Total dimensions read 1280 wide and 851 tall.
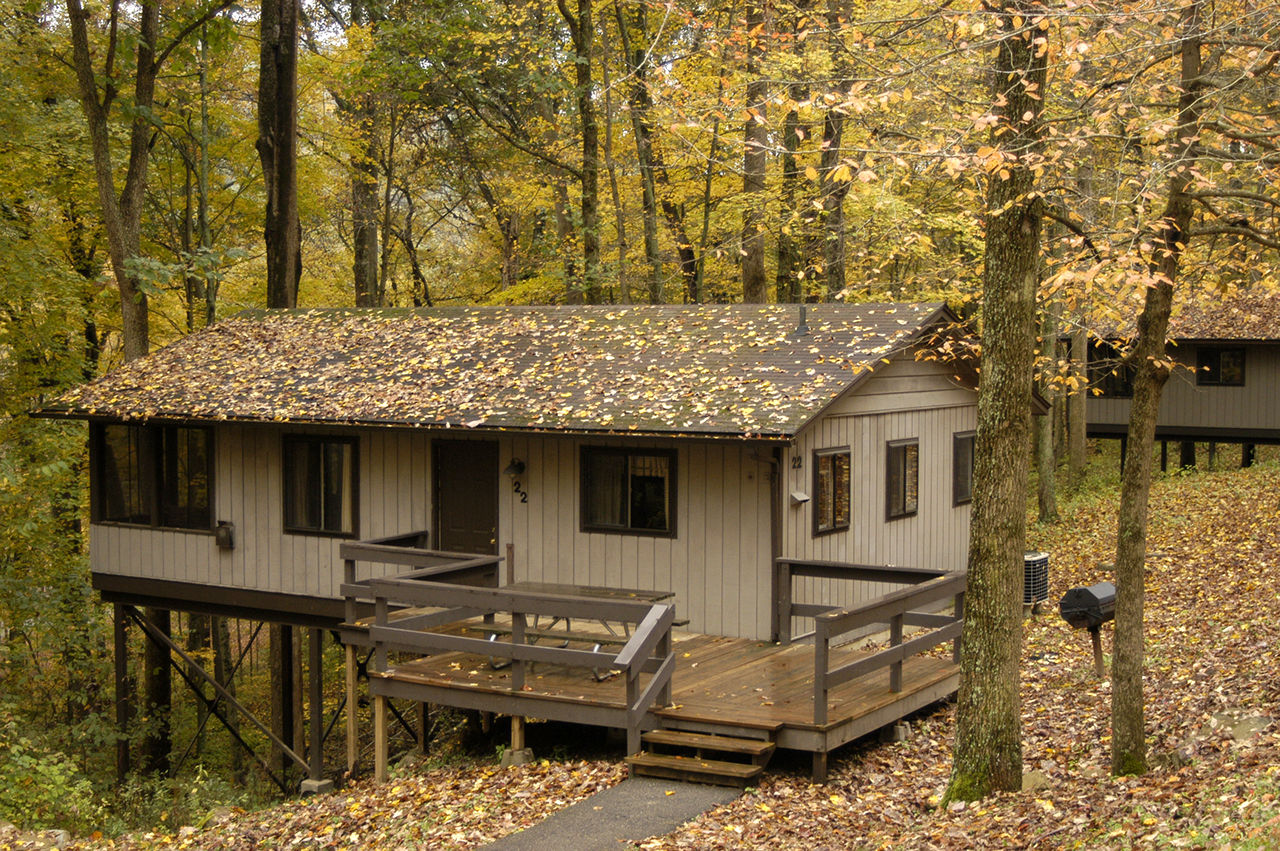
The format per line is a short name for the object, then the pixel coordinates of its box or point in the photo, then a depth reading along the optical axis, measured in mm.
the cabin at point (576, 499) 10383
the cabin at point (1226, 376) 26531
